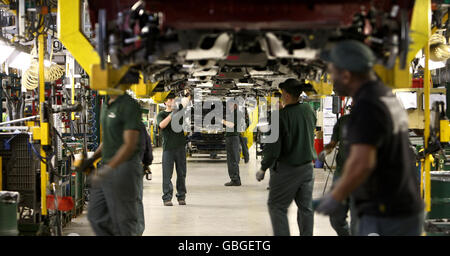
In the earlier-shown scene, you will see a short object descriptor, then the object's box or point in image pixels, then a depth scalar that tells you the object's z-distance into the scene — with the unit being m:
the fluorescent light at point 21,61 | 8.77
